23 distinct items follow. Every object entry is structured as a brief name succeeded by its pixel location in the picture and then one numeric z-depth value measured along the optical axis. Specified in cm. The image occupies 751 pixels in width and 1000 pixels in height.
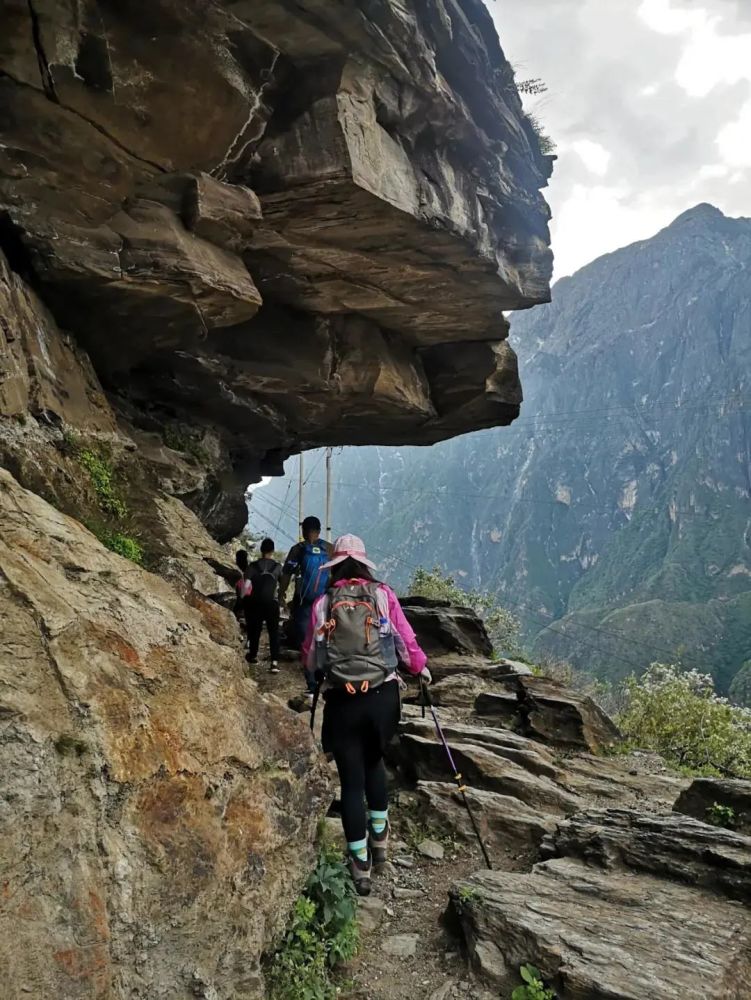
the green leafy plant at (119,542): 848
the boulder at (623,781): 912
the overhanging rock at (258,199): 958
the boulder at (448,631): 1700
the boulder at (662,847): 557
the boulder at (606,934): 418
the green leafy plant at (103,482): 966
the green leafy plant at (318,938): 417
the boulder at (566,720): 1194
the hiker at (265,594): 1170
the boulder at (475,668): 1485
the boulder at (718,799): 716
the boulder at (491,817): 709
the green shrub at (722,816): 714
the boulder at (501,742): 930
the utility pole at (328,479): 3590
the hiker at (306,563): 998
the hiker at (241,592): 1186
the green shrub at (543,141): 1702
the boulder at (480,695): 1250
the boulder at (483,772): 823
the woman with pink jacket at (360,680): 539
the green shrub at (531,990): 420
